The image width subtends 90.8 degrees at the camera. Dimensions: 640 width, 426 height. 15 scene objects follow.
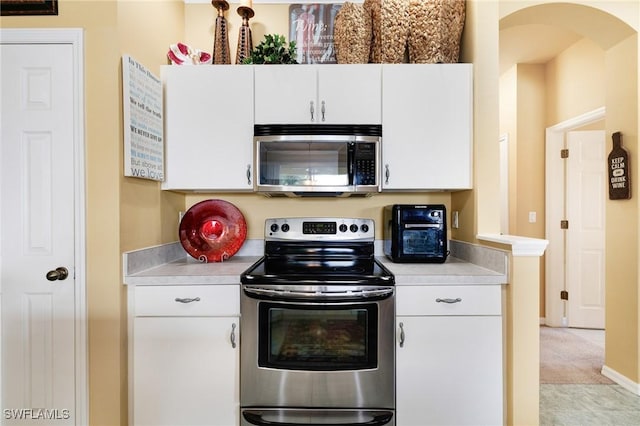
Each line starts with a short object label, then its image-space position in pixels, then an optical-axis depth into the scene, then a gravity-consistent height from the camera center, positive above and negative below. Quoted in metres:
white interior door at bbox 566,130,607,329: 3.28 -0.19
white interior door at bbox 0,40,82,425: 1.46 -0.10
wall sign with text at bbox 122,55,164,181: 1.53 +0.47
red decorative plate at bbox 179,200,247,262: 1.96 -0.12
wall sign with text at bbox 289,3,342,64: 2.18 +1.20
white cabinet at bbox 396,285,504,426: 1.52 -0.75
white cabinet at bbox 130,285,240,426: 1.53 -0.73
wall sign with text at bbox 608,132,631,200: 2.16 +0.26
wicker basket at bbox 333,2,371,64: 1.91 +1.07
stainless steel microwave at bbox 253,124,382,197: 1.80 +0.30
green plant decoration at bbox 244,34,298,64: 1.88 +0.95
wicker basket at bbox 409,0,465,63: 1.87 +1.08
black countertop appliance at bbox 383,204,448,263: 1.84 -0.14
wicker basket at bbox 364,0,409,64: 1.87 +1.09
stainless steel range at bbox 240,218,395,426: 1.49 -0.67
